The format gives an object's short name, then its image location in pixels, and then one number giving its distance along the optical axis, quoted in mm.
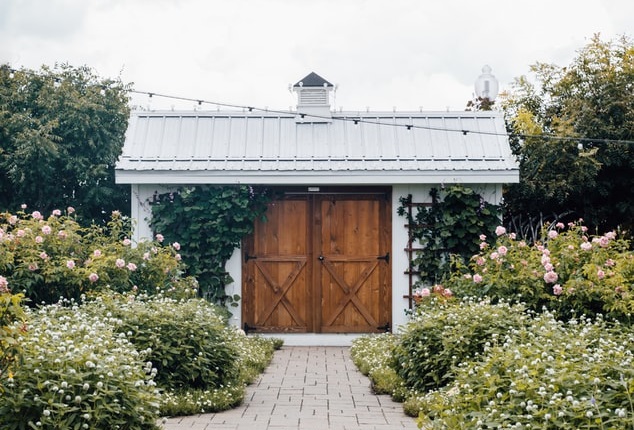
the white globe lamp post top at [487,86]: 18219
